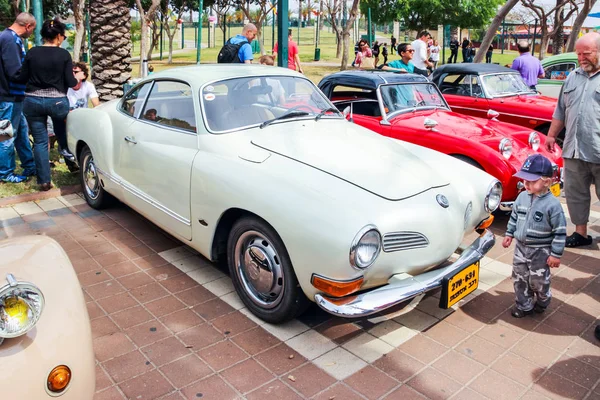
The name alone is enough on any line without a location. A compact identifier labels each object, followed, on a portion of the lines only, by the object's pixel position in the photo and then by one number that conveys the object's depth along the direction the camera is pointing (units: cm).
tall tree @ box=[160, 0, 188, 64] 3375
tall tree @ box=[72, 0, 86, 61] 1822
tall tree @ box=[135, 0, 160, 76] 1591
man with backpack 816
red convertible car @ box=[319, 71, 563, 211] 568
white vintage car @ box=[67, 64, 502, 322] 322
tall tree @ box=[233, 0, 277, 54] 3177
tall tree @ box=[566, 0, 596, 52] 1702
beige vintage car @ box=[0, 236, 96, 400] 196
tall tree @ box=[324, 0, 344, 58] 2945
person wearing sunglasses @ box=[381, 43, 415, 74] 929
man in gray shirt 476
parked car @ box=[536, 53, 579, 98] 1023
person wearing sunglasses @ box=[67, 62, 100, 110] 733
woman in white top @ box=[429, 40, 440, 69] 2247
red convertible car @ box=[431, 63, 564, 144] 791
